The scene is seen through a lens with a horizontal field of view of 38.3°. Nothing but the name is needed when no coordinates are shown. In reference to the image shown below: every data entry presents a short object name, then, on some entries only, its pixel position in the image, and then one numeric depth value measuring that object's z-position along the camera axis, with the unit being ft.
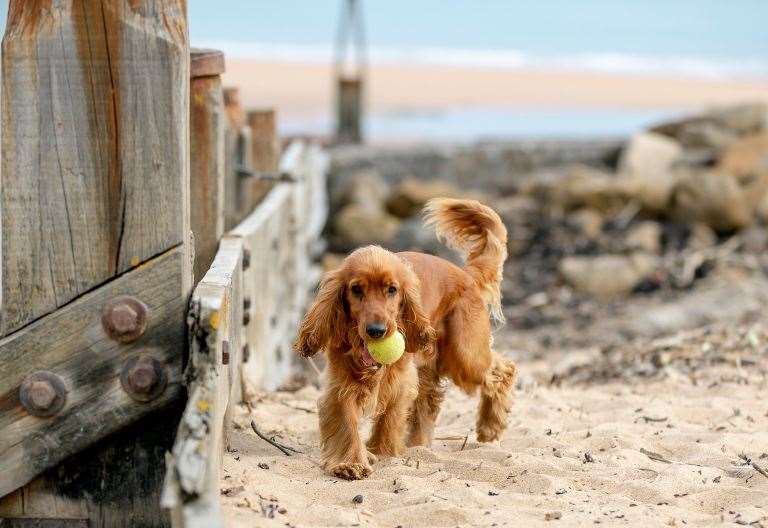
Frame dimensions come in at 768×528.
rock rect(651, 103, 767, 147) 53.98
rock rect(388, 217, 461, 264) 40.83
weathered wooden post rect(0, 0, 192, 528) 11.44
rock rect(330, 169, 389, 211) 46.11
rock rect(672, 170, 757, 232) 42.45
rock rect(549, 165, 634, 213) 45.27
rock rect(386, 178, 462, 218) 45.78
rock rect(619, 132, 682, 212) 44.83
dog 15.34
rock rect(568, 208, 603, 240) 43.47
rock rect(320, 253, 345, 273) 40.16
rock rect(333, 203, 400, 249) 43.34
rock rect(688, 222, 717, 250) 41.24
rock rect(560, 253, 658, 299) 37.45
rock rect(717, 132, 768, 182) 48.47
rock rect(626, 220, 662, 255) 40.81
